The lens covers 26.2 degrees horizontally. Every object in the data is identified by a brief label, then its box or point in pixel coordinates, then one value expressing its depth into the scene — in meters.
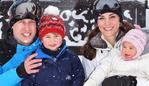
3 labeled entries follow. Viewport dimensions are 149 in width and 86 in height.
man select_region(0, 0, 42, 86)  2.39
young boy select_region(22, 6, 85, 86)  2.41
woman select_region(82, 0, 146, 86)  2.57
